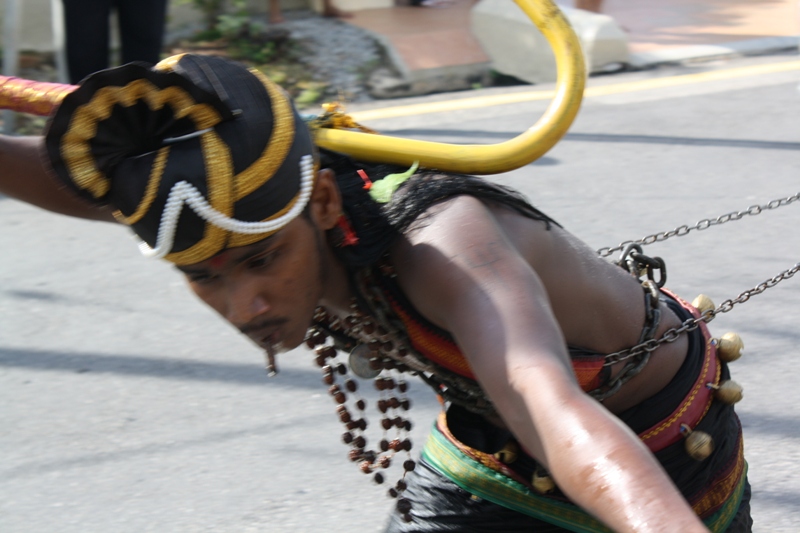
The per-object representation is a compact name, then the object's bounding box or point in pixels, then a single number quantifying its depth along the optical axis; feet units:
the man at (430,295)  9.85
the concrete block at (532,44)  47.52
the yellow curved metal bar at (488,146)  12.80
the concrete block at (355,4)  53.31
